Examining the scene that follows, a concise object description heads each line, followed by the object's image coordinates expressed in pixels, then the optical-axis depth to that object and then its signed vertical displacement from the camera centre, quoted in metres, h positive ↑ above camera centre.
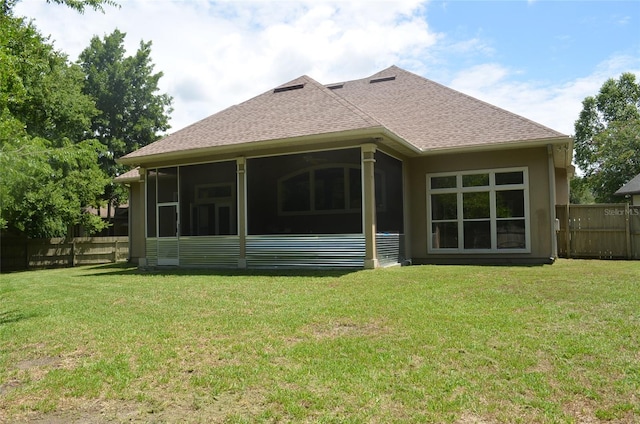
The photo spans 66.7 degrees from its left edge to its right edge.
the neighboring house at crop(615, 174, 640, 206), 26.52 +1.70
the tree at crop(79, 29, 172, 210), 32.25 +9.04
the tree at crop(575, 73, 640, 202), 34.94 +6.43
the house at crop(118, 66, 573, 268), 12.01 +1.20
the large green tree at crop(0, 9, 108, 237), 18.09 +3.75
